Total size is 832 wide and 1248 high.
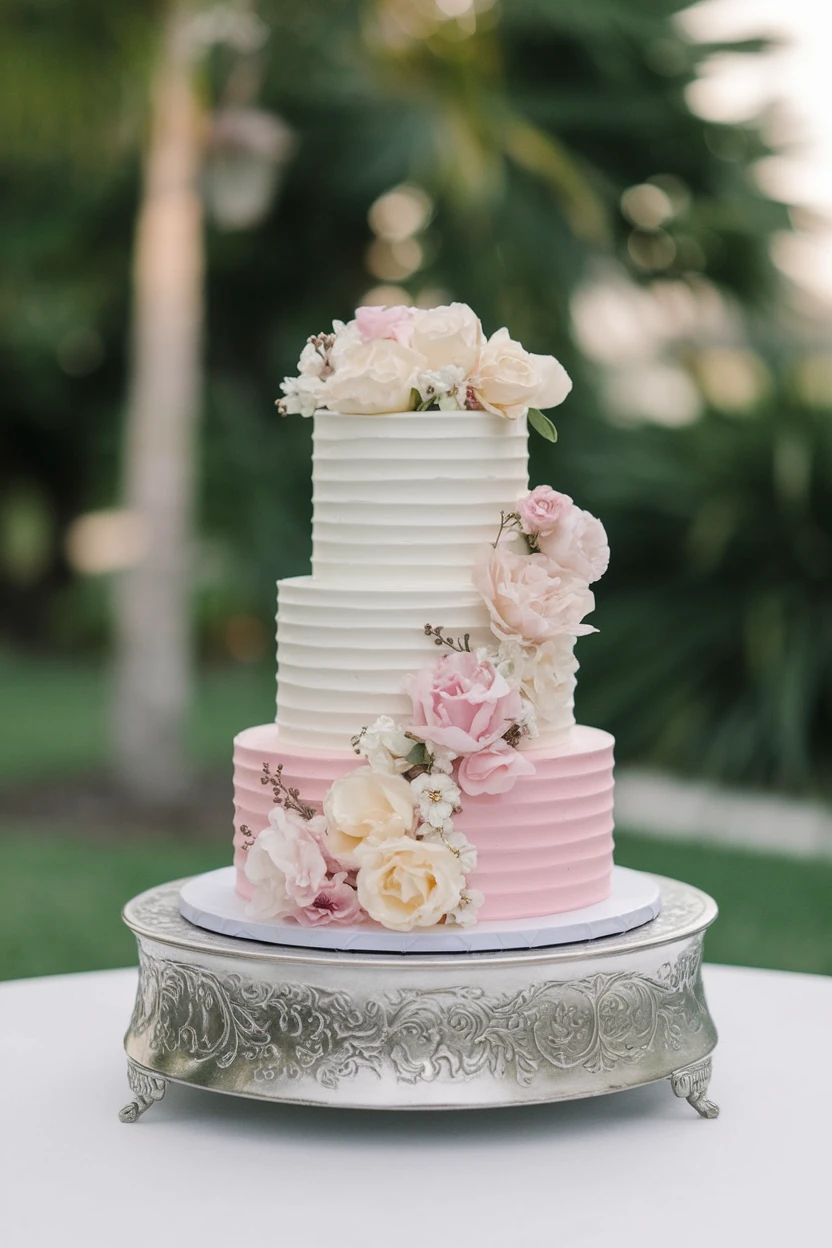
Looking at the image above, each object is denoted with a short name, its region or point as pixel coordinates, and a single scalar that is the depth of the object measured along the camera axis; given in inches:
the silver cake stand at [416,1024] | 120.4
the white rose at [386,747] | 123.5
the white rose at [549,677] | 128.6
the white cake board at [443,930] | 122.1
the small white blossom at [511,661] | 126.1
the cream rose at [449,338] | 132.5
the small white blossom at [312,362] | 135.3
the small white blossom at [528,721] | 126.4
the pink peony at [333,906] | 123.6
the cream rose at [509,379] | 131.2
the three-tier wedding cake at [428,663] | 122.6
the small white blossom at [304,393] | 134.6
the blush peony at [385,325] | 134.8
